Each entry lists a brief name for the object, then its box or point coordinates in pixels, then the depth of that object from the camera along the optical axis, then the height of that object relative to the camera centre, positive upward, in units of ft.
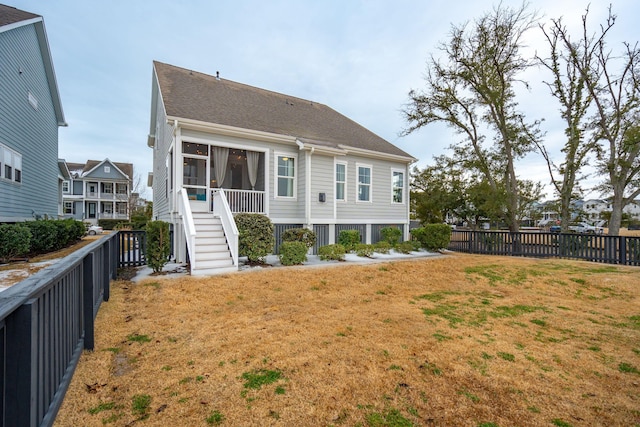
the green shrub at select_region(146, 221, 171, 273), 23.22 -2.55
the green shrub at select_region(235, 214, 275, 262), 27.58 -2.31
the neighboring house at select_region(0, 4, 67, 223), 31.37 +12.07
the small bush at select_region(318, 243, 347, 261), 31.22 -4.26
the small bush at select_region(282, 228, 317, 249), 30.94 -2.47
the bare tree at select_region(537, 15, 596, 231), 50.75 +20.89
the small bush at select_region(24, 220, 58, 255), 30.71 -2.52
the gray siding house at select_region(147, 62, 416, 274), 29.48 +5.72
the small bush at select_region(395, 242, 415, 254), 38.65 -4.59
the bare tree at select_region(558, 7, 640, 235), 47.70 +18.63
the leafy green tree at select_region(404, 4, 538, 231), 51.52 +22.56
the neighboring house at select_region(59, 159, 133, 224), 109.50 +7.47
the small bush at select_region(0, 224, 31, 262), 25.70 -2.59
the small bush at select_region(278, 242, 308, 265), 28.17 -3.91
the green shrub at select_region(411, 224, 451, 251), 42.16 -3.37
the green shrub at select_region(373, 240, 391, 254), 36.52 -4.26
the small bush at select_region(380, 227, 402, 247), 40.19 -2.91
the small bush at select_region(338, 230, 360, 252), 35.60 -3.22
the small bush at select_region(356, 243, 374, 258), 34.24 -4.34
